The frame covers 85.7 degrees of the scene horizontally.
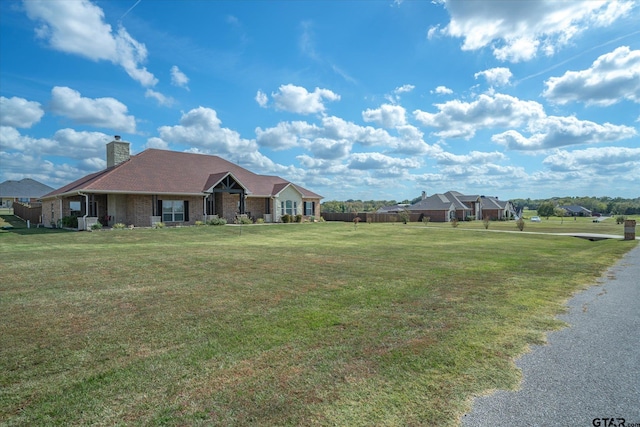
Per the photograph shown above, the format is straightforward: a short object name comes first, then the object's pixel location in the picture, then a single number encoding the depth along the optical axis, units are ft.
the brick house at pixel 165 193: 82.28
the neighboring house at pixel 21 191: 187.42
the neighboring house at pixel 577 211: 376.07
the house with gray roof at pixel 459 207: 214.28
